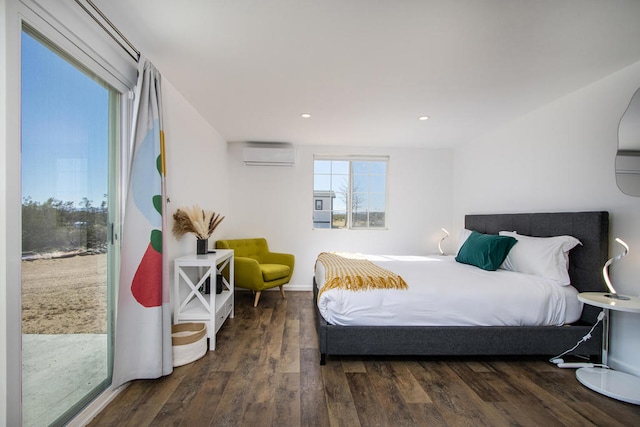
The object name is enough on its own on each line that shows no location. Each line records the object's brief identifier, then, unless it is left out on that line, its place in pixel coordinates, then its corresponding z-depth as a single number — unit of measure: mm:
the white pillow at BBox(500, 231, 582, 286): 2656
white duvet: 2465
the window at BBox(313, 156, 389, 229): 5133
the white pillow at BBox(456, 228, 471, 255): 4051
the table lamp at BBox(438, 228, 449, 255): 4825
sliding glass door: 1452
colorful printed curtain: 2025
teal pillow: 3094
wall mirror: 2328
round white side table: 1988
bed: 2434
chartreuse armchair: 3902
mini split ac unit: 4793
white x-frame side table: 2689
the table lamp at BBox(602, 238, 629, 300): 2197
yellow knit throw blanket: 2521
